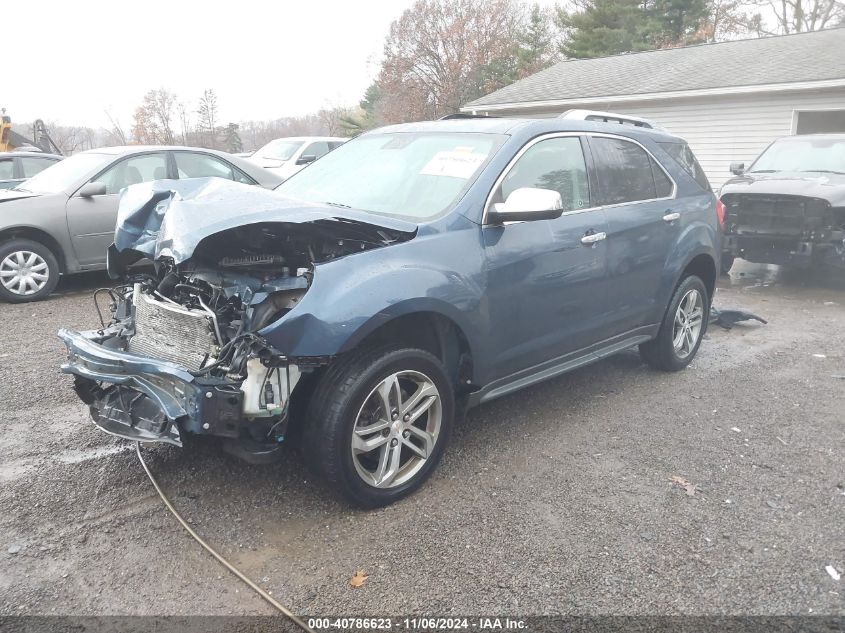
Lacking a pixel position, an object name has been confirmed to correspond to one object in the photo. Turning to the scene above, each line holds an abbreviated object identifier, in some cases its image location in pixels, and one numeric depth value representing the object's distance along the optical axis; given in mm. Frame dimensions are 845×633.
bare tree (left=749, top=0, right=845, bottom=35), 30562
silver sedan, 7215
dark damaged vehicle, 8203
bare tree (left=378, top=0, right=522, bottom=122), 36750
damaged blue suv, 2932
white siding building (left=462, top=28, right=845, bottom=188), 14586
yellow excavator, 17906
